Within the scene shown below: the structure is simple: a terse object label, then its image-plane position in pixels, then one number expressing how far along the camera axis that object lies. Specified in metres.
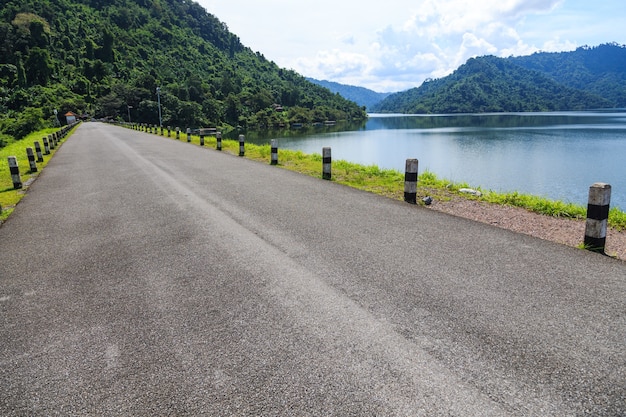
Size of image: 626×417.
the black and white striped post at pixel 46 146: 18.57
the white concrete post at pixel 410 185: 7.73
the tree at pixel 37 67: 111.12
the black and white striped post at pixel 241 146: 16.23
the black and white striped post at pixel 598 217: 4.73
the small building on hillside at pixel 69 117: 82.98
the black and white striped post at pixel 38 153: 16.12
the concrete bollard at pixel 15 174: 9.97
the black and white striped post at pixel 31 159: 12.71
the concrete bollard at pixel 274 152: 13.21
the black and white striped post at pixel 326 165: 10.66
